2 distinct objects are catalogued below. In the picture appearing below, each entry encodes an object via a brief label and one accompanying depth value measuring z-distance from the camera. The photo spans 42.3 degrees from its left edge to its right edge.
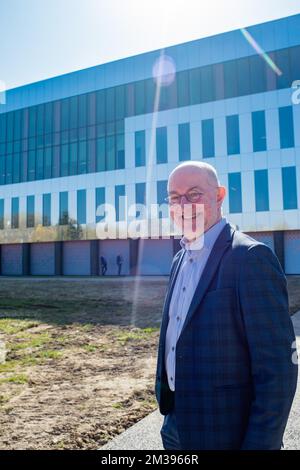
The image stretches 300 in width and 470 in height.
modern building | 27.05
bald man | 1.68
